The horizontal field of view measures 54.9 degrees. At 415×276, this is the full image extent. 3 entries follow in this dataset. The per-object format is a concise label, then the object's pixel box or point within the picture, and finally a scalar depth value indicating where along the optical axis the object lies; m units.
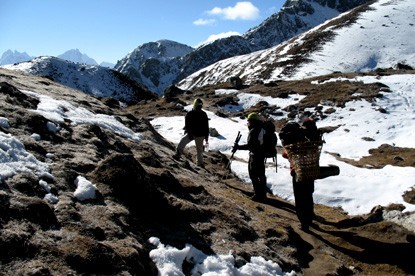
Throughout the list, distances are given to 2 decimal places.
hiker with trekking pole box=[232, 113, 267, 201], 12.06
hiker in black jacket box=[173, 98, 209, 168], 15.77
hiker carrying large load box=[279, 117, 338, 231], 9.44
